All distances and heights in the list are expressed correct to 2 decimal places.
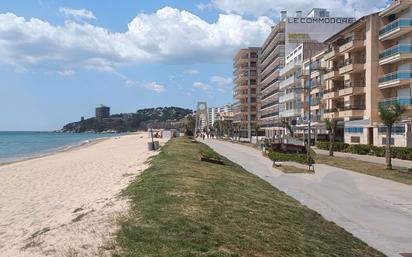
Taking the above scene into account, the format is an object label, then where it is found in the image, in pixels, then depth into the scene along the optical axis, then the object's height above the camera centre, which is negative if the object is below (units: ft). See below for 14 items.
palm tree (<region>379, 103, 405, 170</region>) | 89.45 +2.48
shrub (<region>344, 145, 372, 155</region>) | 143.52 -5.14
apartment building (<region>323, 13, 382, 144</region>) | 173.78 +20.79
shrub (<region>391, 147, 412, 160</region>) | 118.93 -5.21
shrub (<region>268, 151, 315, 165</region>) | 92.03 -4.82
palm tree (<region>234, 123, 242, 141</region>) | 356.79 +1.23
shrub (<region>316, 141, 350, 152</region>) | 163.41 -4.81
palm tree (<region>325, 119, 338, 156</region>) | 144.05 +1.71
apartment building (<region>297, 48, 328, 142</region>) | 228.02 +17.00
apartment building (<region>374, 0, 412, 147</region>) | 148.46 +22.25
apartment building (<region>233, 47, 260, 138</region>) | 459.52 +43.94
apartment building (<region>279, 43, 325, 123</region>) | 272.92 +29.59
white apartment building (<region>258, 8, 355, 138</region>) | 311.06 +60.13
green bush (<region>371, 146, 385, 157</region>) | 133.74 -5.24
